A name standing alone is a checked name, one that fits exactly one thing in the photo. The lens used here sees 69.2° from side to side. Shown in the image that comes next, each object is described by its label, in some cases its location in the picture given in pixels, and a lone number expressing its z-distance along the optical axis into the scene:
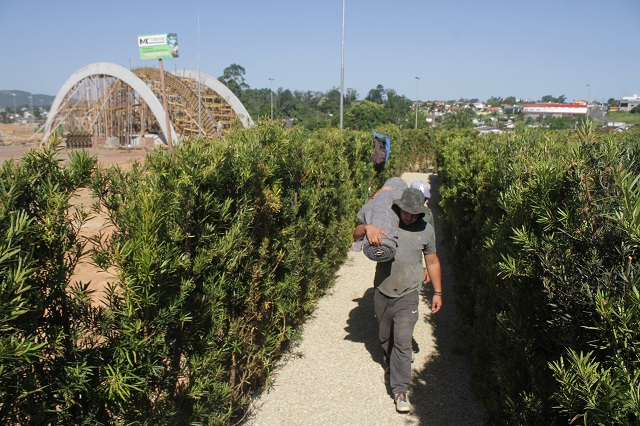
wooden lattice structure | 36.53
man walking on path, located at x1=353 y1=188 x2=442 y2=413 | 4.12
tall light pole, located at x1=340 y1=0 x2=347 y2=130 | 15.34
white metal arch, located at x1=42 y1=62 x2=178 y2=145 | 34.16
